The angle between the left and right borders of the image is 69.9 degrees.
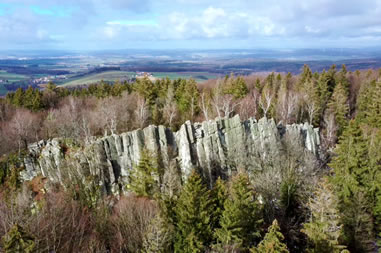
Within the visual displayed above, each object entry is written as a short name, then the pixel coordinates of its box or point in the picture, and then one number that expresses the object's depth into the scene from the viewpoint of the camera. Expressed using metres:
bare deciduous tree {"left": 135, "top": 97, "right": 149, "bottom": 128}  45.59
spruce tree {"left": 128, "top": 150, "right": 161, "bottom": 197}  31.62
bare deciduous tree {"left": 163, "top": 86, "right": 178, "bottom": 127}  48.97
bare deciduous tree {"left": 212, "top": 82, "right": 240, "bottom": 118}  51.47
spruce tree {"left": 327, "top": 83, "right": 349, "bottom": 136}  52.51
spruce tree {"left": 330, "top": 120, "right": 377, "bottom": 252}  25.41
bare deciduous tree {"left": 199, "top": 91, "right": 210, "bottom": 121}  52.53
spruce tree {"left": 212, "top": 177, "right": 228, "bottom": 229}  24.77
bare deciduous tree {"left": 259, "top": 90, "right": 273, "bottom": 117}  53.88
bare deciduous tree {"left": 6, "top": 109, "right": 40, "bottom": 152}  42.06
